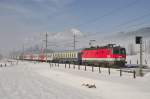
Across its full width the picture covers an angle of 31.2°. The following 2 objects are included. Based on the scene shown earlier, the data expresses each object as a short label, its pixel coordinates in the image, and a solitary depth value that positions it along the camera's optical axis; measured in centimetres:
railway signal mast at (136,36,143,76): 3149
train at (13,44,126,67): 4741
